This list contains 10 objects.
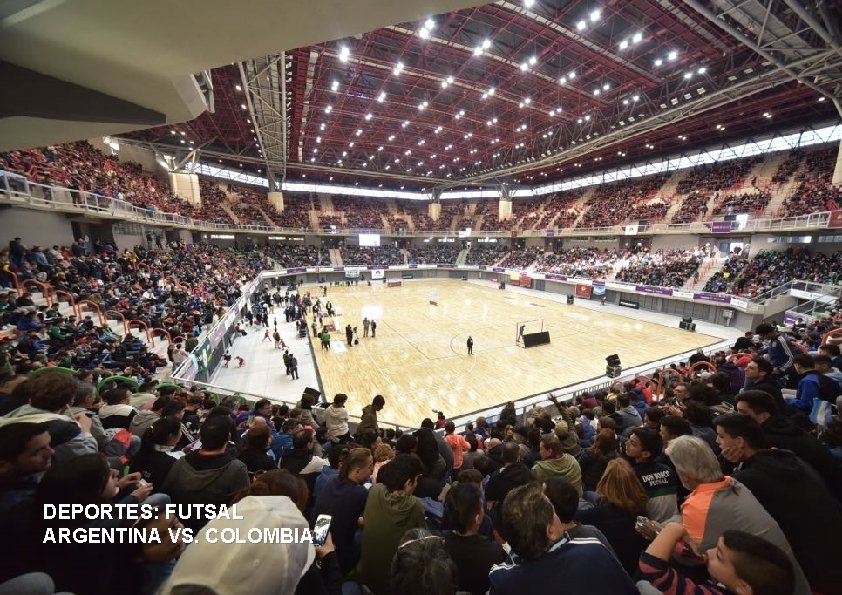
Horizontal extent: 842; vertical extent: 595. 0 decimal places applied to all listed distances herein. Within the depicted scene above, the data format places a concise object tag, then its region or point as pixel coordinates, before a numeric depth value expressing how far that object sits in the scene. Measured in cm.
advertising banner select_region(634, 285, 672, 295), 2530
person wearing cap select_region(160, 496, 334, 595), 115
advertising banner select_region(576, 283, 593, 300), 3169
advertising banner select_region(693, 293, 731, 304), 2138
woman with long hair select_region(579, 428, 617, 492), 348
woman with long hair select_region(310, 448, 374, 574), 238
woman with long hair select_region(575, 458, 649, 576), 226
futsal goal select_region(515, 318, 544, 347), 1970
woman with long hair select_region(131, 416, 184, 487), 275
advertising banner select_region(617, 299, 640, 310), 2788
